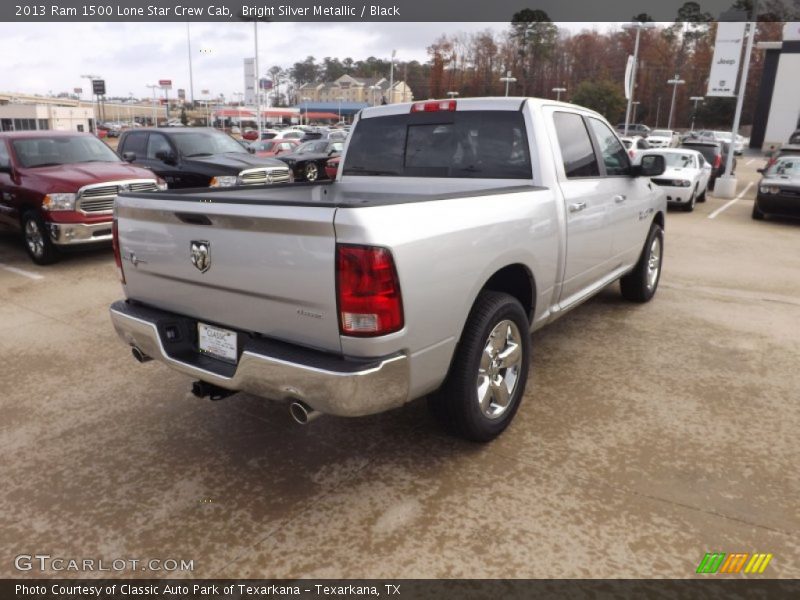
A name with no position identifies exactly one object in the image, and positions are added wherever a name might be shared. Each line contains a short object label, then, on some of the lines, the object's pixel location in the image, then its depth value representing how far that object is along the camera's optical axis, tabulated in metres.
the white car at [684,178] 13.77
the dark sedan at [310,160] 17.62
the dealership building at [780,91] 49.25
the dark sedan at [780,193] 12.09
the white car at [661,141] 39.73
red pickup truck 7.54
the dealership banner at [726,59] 17.17
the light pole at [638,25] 24.19
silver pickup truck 2.44
